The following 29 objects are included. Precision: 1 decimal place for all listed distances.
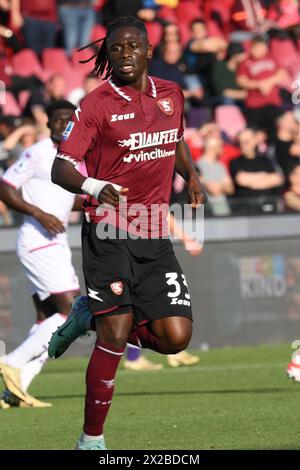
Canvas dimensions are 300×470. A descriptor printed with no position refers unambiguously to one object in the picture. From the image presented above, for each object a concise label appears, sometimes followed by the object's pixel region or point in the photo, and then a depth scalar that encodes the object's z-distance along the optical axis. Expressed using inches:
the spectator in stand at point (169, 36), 731.4
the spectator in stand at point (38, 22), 760.3
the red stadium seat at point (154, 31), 776.3
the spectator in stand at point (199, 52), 768.9
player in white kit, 398.6
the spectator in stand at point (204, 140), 650.2
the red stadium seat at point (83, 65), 751.1
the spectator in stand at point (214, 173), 624.7
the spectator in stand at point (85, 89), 665.0
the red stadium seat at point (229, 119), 738.8
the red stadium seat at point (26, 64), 745.6
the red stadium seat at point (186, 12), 825.5
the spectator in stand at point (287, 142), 670.6
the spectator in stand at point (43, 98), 658.8
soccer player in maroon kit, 278.4
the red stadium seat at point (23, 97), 704.5
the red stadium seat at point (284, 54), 811.4
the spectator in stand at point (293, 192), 599.5
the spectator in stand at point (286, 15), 830.5
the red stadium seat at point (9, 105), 698.2
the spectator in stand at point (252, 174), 639.1
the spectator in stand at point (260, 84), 738.8
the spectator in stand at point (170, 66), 729.0
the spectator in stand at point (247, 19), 828.6
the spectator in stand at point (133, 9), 775.1
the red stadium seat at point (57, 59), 756.0
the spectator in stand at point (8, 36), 739.4
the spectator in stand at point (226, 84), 761.6
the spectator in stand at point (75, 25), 772.0
